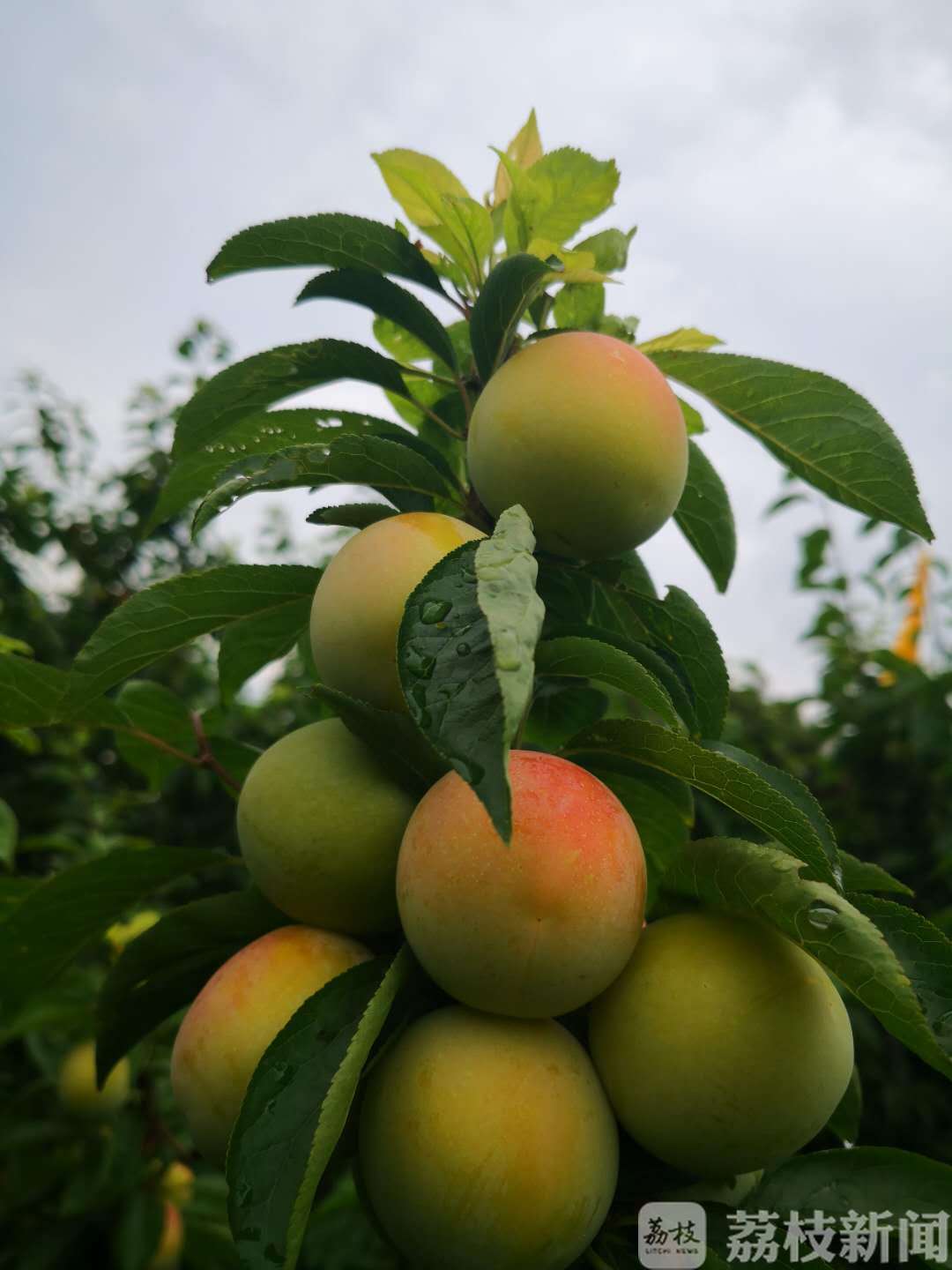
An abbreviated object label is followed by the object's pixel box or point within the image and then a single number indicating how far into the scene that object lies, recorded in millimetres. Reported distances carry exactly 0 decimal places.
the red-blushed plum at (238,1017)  187
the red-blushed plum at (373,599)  194
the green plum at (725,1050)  167
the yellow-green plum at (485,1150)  160
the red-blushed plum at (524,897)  161
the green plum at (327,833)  198
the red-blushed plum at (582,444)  202
